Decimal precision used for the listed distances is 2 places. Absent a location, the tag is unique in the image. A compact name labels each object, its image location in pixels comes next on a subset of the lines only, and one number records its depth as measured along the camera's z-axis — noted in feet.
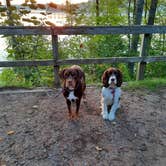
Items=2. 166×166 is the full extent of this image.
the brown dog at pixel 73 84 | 8.30
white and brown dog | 8.77
